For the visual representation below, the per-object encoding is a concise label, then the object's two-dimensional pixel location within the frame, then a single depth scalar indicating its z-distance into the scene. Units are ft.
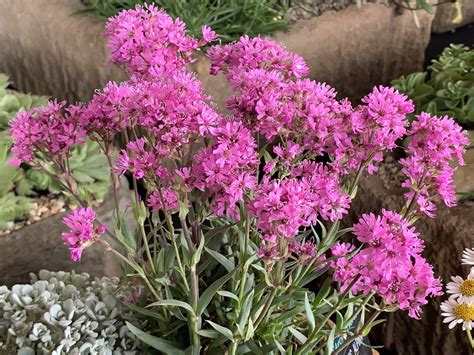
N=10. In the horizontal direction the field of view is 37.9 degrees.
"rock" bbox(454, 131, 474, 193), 4.58
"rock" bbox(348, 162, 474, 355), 4.32
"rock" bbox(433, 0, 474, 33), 8.54
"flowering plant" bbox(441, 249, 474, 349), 3.12
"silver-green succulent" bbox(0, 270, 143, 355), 2.97
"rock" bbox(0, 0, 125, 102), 5.77
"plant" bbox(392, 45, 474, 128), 4.99
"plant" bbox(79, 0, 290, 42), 5.82
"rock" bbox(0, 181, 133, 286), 4.43
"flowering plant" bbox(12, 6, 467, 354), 2.12
